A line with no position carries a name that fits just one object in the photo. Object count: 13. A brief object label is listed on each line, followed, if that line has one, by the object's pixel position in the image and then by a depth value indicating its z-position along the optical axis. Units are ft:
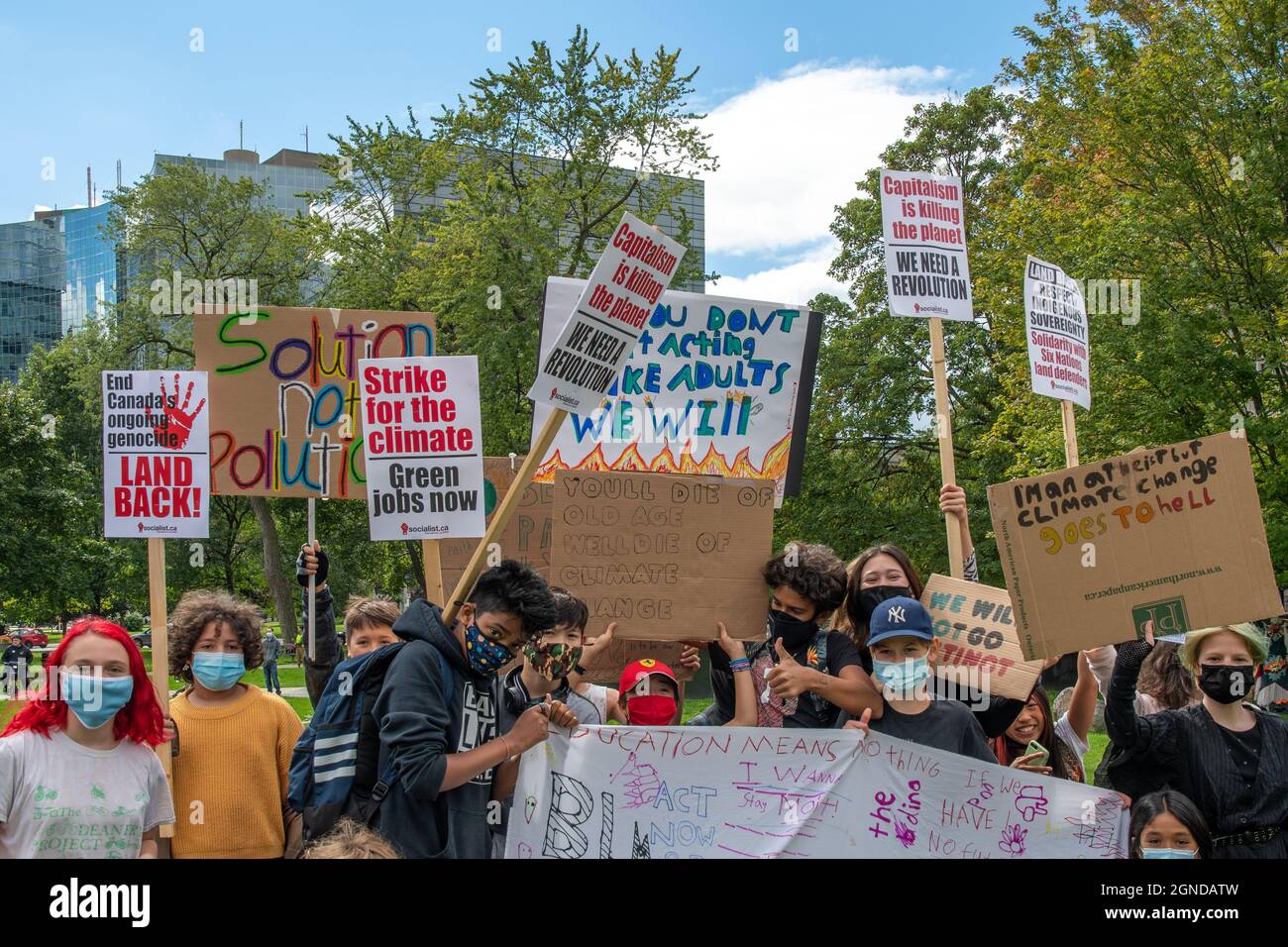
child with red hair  11.58
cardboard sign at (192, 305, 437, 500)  17.66
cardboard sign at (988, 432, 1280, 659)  14.48
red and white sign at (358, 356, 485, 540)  16.30
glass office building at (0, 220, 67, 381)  312.09
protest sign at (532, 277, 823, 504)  21.03
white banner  14.11
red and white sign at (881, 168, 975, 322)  19.12
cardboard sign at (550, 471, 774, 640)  16.71
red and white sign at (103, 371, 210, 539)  15.98
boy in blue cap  14.15
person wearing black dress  13.55
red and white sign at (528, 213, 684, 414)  14.66
